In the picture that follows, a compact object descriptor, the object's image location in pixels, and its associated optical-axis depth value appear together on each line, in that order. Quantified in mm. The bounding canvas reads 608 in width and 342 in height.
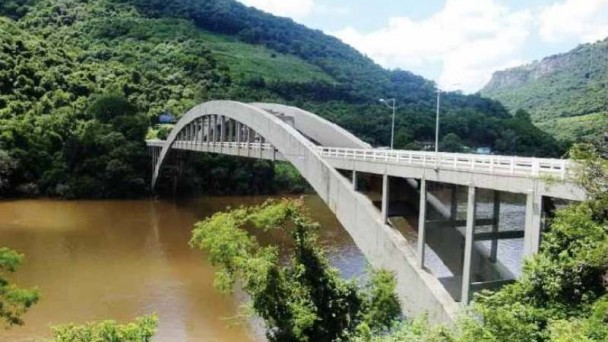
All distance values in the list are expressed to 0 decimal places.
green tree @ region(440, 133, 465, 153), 86250
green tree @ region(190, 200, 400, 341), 18031
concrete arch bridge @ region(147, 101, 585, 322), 16719
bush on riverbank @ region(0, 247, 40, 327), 16016
